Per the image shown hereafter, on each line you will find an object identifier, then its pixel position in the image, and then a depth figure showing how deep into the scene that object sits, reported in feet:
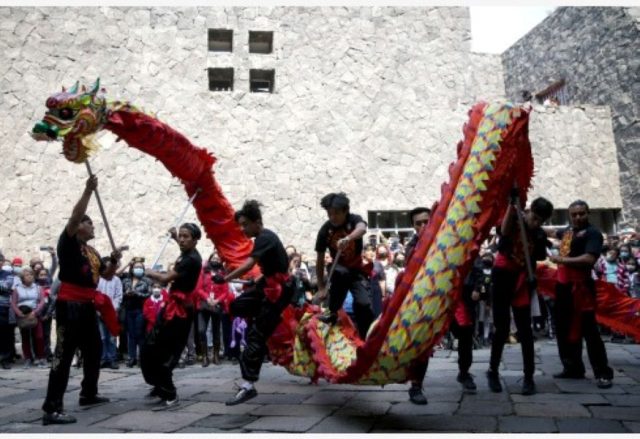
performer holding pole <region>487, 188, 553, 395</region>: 14.97
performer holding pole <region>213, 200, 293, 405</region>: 14.05
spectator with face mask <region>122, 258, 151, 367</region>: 24.95
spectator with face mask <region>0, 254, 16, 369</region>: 24.80
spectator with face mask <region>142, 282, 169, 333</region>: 24.83
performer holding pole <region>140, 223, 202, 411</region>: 15.15
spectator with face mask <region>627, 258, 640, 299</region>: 27.07
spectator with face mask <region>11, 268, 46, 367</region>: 24.90
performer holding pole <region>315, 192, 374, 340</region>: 15.31
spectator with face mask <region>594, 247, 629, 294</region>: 28.12
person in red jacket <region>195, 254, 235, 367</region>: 24.88
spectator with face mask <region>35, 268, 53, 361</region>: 25.64
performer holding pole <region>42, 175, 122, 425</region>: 13.60
